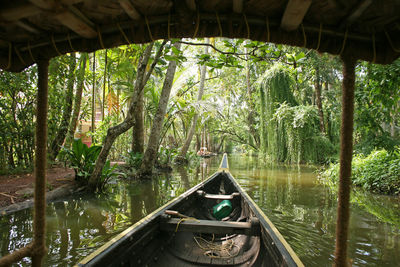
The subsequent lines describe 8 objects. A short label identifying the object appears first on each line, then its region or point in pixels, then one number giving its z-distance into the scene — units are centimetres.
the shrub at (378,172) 530
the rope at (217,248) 238
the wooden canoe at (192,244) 168
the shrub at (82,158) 517
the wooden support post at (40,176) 110
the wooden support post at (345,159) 104
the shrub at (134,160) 810
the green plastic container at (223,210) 345
